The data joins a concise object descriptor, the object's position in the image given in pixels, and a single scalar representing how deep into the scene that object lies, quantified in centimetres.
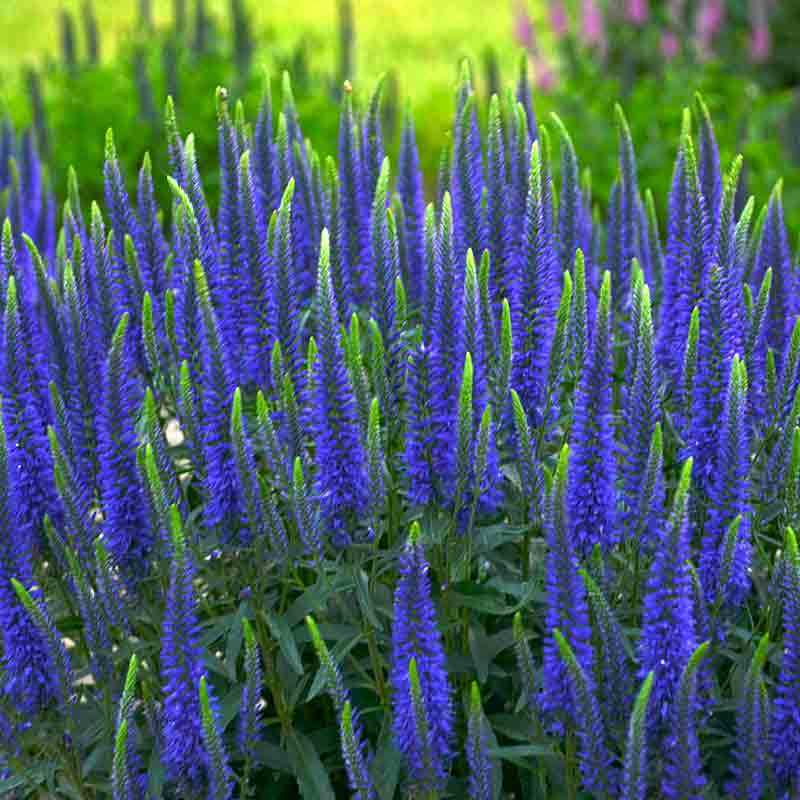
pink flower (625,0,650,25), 1109
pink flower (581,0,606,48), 1100
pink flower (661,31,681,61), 1122
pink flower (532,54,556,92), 1106
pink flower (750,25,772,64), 1144
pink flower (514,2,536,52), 1078
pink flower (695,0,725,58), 1071
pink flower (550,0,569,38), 1150
